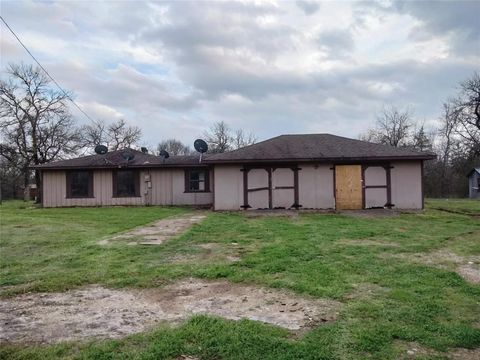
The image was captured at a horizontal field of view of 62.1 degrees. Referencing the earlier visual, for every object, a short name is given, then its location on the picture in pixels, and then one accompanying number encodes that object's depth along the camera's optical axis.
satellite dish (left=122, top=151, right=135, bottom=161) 19.75
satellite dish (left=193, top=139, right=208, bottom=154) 19.86
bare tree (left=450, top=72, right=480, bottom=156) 30.61
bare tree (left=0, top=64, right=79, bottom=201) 30.48
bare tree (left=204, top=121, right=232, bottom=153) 46.53
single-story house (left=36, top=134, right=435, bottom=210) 15.80
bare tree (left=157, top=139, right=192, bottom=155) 51.63
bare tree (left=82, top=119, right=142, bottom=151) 44.25
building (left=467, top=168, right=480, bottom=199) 35.97
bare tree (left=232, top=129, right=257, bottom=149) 47.58
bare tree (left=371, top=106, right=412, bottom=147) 42.16
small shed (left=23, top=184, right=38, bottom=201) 29.94
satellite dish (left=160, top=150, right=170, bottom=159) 20.27
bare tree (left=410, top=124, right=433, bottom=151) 40.44
